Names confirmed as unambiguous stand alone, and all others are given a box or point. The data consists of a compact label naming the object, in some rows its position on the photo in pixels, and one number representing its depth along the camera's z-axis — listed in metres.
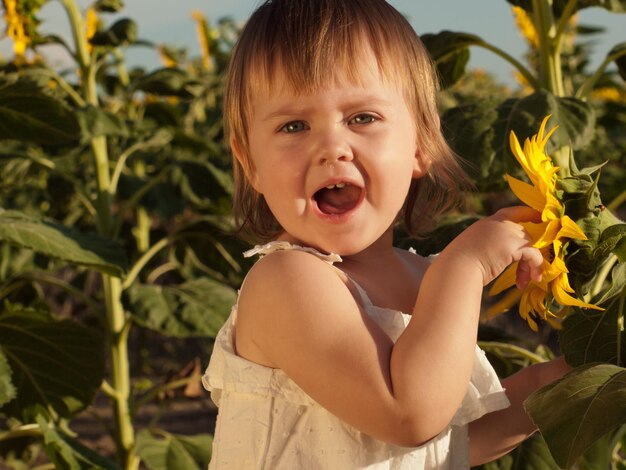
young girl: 1.03
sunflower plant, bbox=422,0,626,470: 1.01
